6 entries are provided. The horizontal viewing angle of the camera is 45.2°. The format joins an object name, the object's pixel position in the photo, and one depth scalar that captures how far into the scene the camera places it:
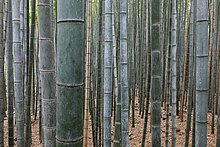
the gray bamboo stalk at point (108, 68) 1.92
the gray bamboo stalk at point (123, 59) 1.85
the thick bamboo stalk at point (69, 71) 0.77
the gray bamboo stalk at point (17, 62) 1.84
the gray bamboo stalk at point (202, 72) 1.22
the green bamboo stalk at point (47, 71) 1.15
